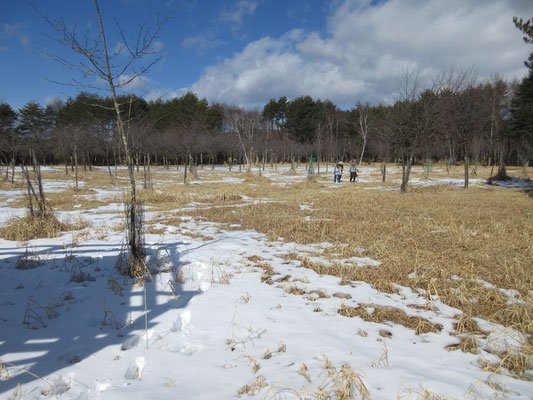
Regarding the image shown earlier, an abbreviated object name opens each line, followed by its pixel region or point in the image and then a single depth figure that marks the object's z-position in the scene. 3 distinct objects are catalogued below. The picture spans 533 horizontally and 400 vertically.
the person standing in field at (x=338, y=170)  21.30
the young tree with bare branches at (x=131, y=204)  3.46
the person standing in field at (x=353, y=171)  21.46
